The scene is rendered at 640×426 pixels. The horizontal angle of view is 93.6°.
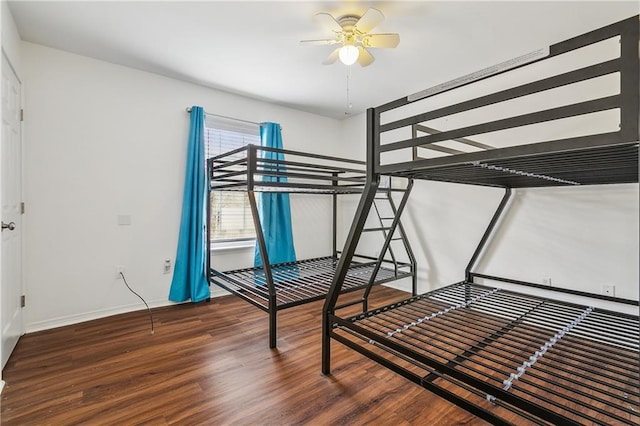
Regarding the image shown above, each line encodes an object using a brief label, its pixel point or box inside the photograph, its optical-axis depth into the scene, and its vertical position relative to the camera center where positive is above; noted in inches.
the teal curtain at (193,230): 125.9 -6.7
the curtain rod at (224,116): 129.5 +45.4
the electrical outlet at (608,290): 91.4 -23.9
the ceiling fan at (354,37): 84.8 +53.2
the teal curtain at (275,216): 148.7 -1.1
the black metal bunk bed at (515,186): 39.0 +7.2
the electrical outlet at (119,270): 114.7 -21.4
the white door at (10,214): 77.8 +0.4
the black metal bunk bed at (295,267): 95.0 -25.5
